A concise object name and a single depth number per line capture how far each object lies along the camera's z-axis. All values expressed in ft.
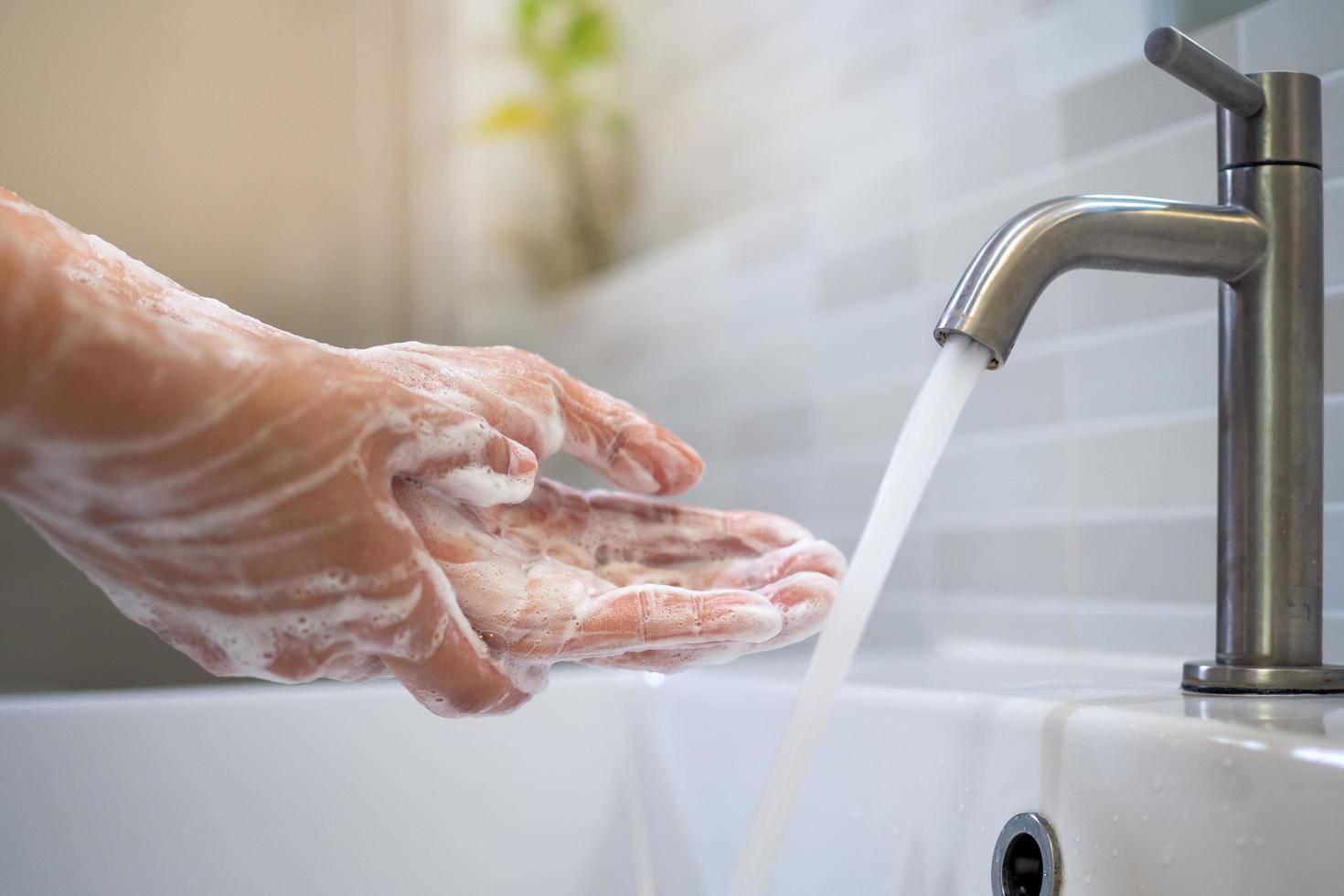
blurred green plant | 5.22
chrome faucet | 1.84
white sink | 1.70
